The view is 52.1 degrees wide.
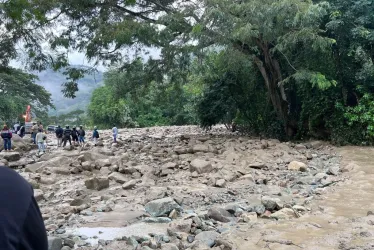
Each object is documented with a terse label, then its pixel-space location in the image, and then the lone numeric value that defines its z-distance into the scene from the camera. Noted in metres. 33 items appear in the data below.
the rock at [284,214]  6.19
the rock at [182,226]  5.52
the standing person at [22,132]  20.63
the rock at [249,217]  6.10
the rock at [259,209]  6.49
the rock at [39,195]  7.91
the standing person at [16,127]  22.15
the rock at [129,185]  8.65
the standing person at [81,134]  17.31
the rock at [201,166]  9.73
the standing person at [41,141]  15.80
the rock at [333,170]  9.85
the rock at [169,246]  4.73
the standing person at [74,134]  17.20
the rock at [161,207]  6.51
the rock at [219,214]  6.09
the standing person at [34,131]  18.96
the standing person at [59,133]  17.86
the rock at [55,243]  4.52
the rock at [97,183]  8.80
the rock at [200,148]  12.85
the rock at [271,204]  6.66
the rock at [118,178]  9.27
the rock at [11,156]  13.58
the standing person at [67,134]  17.09
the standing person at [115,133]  17.84
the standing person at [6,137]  15.35
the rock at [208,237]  5.04
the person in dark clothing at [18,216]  0.91
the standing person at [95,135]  17.73
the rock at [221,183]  8.39
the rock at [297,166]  10.33
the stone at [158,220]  6.14
